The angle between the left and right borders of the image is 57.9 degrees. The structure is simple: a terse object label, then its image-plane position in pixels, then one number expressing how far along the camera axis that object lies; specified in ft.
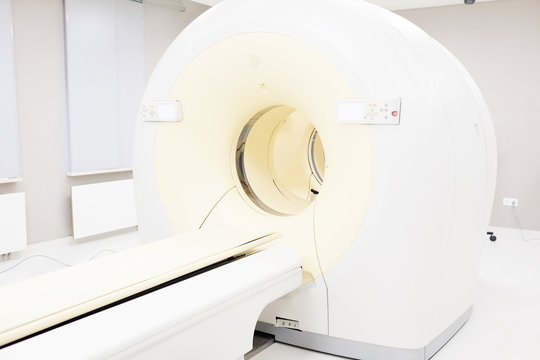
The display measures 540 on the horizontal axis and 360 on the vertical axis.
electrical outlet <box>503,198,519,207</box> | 12.44
